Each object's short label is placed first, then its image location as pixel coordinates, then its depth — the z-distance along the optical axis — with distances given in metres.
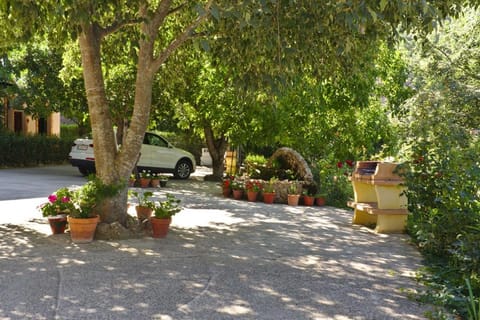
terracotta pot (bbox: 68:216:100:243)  6.62
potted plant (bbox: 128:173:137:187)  14.08
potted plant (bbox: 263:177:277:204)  12.20
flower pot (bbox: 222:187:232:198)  13.03
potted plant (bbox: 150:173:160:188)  14.66
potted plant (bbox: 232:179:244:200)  12.65
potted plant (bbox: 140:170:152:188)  14.45
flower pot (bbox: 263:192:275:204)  12.19
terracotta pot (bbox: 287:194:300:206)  12.03
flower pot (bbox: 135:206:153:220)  7.84
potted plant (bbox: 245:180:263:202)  12.41
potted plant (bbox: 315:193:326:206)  12.21
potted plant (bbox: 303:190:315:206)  12.12
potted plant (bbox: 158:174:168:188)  14.86
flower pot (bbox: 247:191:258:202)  12.40
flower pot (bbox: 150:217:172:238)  7.14
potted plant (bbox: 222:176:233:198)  13.03
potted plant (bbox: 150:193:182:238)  7.14
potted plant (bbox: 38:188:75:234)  7.04
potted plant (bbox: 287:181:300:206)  12.04
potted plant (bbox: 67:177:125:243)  6.64
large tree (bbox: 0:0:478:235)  5.80
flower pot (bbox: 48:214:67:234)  7.02
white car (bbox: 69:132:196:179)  16.42
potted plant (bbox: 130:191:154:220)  7.82
